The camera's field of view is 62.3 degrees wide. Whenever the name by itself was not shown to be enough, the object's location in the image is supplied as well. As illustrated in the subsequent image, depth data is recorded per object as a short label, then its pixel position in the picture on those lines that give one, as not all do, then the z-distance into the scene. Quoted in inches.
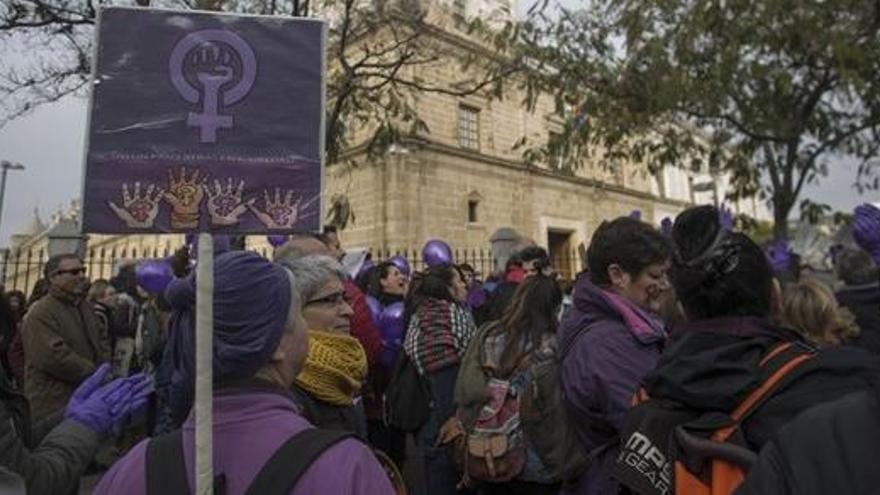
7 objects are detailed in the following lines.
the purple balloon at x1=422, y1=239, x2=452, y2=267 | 280.8
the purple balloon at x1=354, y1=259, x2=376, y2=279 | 277.7
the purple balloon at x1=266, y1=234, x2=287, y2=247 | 257.0
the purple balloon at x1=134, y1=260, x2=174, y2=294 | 225.3
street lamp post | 855.1
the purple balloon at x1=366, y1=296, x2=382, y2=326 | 215.7
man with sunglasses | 190.1
